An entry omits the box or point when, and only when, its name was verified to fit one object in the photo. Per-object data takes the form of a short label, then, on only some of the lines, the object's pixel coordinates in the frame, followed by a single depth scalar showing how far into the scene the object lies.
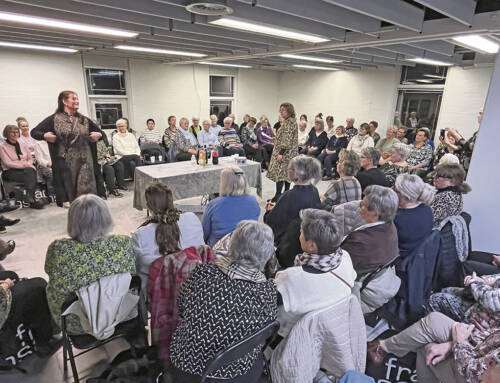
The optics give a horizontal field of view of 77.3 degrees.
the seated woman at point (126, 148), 5.41
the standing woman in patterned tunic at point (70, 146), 3.53
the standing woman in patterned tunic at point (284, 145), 4.34
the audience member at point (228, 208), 2.29
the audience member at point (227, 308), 1.22
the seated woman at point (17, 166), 4.32
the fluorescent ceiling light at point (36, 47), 4.99
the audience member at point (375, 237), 1.79
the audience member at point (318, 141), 6.80
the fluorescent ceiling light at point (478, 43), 3.33
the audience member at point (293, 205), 2.00
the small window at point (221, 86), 9.04
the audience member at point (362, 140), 5.97
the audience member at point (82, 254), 1.54
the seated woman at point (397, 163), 3.70
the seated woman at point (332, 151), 6.61
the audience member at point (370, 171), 3.10
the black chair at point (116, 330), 1.59
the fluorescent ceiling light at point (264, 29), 2.85
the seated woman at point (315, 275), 1.41
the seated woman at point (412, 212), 2.05
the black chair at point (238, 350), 1.17
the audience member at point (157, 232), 1.75
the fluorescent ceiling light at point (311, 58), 5.69
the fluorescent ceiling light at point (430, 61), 5.64
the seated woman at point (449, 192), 2.38
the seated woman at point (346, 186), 2.75
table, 3.92
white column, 2.66
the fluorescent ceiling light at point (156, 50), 4.94
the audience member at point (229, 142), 6.71
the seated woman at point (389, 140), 5.68
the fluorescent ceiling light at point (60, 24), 2.95
